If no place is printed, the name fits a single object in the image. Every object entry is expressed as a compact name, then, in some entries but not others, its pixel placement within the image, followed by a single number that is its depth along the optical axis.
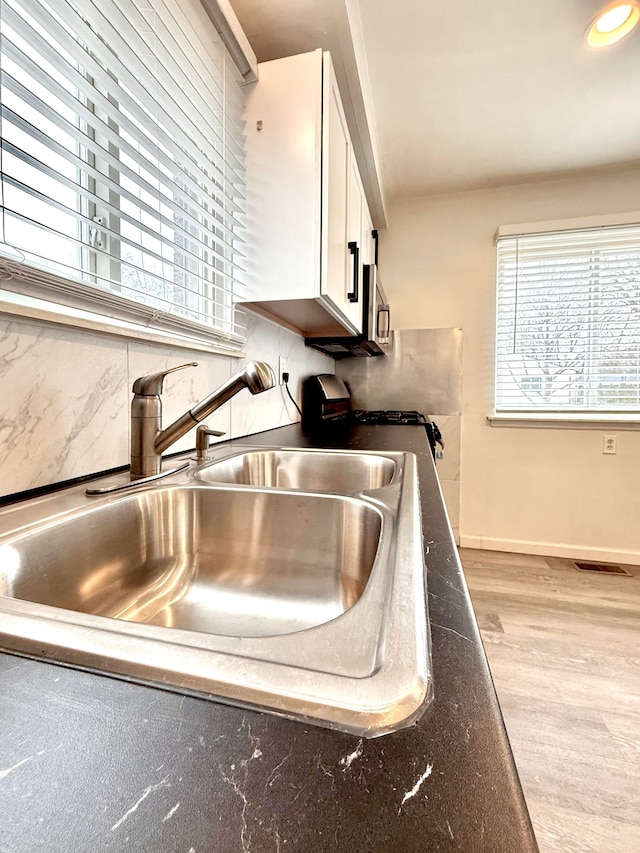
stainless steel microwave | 2.06
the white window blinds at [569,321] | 2.55
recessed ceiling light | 1.39
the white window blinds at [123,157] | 0.64
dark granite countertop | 0.18
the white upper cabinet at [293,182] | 1.22
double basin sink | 0.27
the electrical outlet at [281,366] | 1.87
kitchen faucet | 0.80
